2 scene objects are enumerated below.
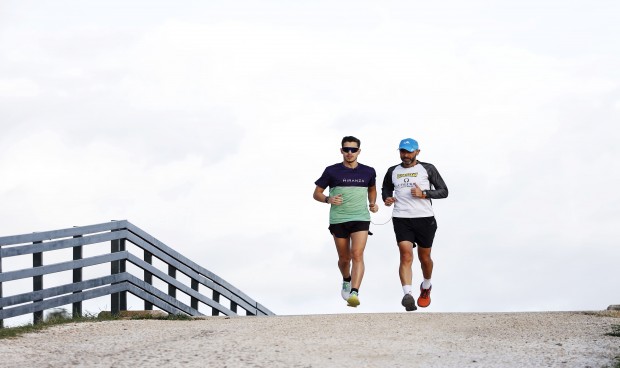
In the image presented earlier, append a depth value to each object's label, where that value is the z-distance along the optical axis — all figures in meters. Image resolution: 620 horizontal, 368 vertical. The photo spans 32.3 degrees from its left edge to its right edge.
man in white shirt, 14.51
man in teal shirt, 14.41
